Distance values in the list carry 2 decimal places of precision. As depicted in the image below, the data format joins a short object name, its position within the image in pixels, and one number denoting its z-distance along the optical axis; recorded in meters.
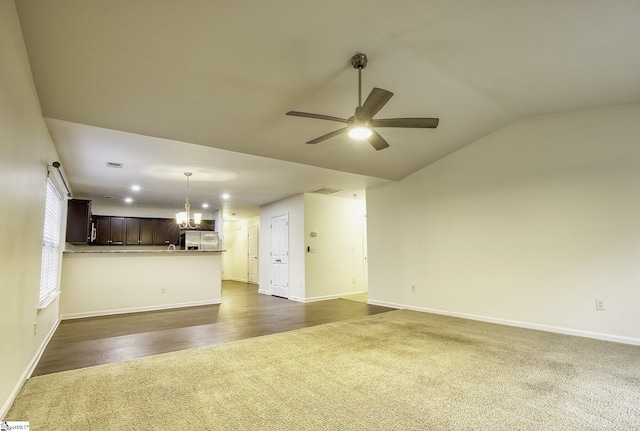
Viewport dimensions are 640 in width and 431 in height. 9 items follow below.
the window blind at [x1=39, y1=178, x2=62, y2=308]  3.80
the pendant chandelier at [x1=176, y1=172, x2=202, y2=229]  5.78
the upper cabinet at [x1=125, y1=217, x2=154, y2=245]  8.52
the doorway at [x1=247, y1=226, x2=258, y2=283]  10.84
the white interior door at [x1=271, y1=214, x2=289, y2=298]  7.62
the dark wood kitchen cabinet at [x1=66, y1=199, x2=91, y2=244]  5.98
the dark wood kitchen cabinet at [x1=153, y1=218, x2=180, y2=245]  8.93
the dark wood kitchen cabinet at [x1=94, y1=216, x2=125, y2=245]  8.15
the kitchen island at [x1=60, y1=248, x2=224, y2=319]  5.45
